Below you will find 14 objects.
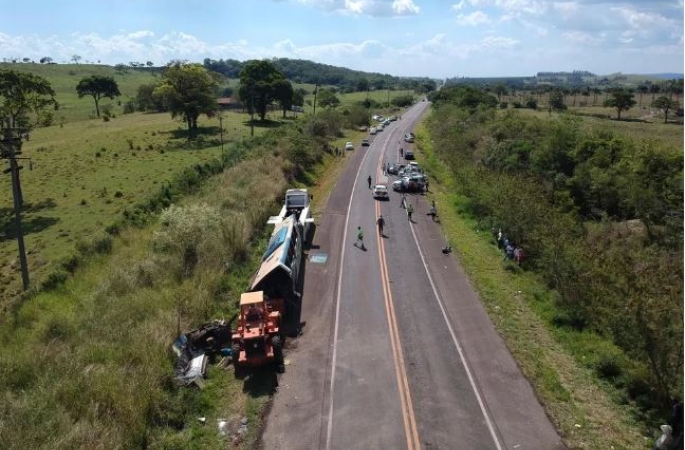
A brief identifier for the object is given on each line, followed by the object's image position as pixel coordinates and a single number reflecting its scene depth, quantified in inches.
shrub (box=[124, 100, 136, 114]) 4615.4
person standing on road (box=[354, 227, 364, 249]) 1305.4
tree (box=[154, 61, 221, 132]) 3216.0
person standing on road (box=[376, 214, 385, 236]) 1408.7
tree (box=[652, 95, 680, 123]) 4373.0
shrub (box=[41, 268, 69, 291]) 1001.5
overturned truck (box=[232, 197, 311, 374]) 749.9
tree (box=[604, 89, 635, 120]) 4503.0
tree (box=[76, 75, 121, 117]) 4630.9
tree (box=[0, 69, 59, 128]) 1780.3
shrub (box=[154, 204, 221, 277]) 1047.0
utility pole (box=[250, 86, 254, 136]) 3737.0
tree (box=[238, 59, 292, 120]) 3855.8
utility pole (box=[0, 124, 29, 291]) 1107.9
